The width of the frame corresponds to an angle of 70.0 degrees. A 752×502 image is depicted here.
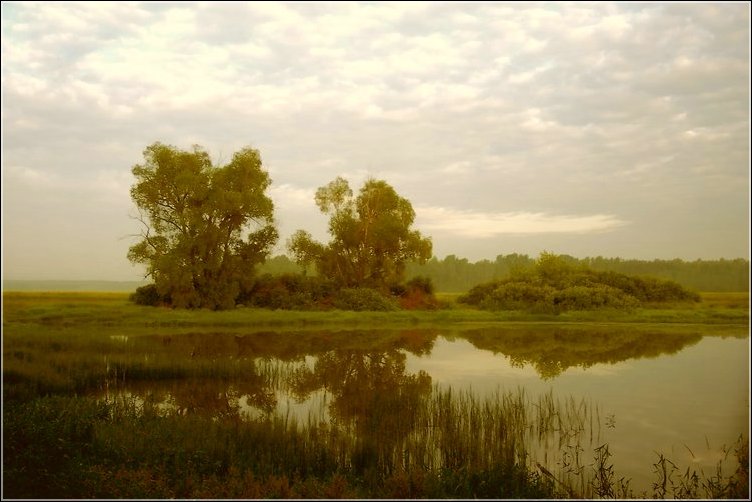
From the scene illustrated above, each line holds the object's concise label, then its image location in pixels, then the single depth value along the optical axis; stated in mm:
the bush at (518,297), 47219
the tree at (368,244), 49312
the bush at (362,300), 44594
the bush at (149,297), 39625
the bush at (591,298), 46156
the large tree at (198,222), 39031
